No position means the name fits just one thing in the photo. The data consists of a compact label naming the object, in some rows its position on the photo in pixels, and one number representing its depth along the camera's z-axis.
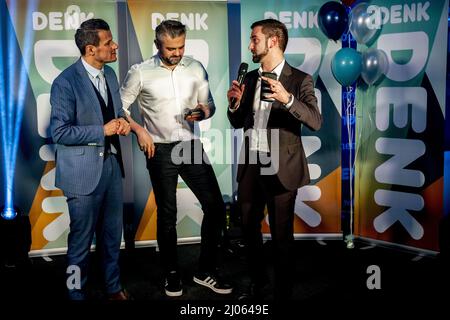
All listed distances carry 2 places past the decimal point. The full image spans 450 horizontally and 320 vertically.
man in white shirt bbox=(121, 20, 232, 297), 3.65
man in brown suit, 3.23
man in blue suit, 3.15
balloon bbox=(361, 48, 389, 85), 4.30
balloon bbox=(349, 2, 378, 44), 4.23
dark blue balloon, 4.23
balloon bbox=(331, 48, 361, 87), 4.23
